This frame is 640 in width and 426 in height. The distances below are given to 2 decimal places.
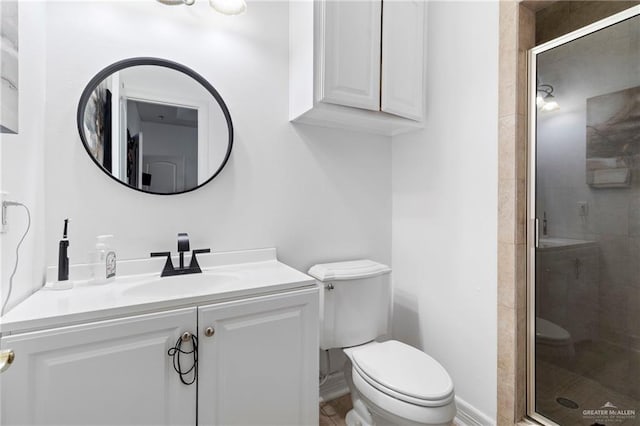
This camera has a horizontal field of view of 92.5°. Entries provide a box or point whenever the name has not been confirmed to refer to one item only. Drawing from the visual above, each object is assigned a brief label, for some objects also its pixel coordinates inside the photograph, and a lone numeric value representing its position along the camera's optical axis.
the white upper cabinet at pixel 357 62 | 1.49
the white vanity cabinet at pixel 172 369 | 0.88
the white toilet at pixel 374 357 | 1.19
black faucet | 1.38
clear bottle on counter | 1.25
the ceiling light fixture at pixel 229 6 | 1.44
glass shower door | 1.20
